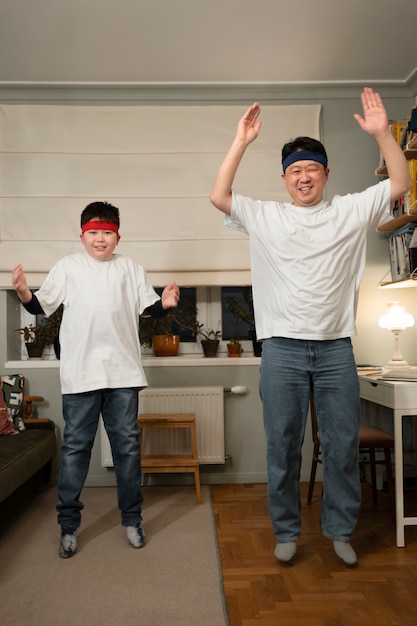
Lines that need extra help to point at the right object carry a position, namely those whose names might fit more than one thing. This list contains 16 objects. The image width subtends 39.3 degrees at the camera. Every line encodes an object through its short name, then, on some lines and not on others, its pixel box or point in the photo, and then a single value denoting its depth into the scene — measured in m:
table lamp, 3.34
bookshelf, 3.08
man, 2.20
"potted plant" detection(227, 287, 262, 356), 3.73
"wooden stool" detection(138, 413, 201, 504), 3.13
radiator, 3.47
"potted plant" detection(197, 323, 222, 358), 3.71
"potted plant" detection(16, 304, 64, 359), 3.68
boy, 2.43
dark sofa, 2.58
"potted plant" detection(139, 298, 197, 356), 3.70
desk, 2.45
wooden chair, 2.85
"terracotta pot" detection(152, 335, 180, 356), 3.70
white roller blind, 3.59
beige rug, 1.88
